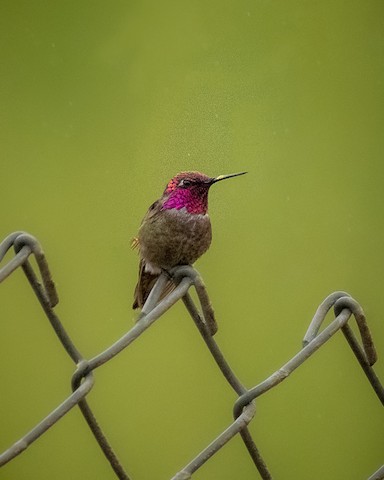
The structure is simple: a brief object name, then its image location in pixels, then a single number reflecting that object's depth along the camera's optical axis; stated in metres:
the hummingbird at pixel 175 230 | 4.99
